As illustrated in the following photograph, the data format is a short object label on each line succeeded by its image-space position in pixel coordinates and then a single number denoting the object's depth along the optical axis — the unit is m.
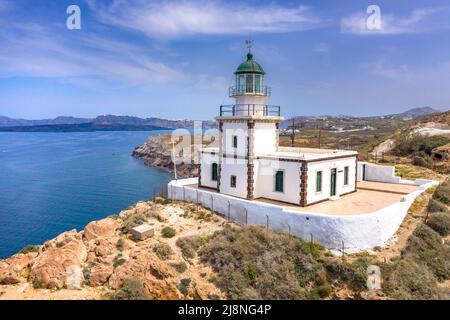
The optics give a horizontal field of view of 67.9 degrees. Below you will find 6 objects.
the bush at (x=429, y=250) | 13.29
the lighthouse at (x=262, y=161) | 16.23
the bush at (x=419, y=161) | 28.13
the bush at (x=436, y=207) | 16.79
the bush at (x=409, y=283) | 11.55
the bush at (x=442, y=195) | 18.28
